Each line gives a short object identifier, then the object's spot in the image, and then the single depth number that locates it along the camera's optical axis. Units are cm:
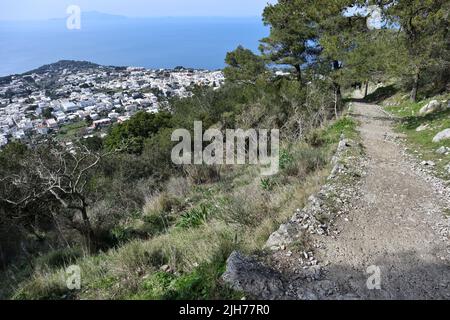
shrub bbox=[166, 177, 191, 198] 827
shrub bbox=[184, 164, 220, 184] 921
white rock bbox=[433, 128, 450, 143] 764
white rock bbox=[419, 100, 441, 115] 1109
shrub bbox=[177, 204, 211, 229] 554
